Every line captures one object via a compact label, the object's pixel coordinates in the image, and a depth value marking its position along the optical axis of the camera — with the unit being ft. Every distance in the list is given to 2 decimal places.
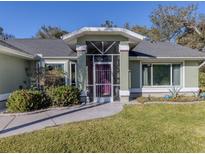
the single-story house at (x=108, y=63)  28.92
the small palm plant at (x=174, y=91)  32.31
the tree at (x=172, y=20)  76.04
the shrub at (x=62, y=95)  25.87
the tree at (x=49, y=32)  91.42
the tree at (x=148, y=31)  83.49
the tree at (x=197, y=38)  70.77
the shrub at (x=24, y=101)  22.80
